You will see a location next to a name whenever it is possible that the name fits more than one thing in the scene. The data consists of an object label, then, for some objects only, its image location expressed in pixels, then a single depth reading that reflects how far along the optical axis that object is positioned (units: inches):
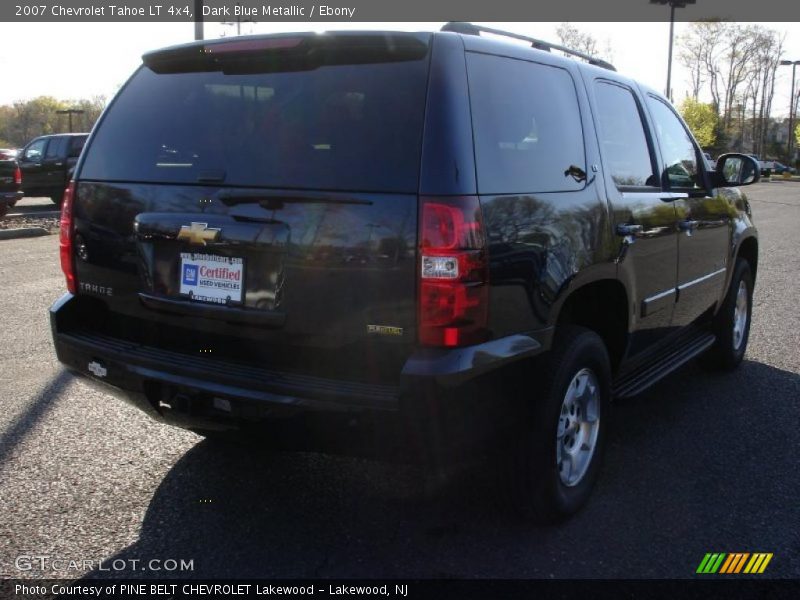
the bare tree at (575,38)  2186.3
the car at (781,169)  2775.6
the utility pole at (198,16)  674.8
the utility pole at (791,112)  2659.0
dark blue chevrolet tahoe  103.8
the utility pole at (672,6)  1812.3
